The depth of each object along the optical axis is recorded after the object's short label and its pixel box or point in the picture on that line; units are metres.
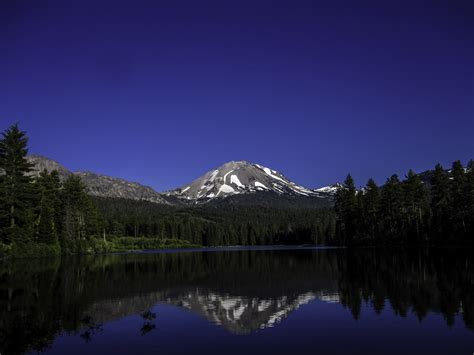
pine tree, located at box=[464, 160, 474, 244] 79.62
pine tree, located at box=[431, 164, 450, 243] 87.94
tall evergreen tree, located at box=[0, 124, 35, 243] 68.62
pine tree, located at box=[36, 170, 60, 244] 78.75
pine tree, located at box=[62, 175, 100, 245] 98.44
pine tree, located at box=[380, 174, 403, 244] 104.56
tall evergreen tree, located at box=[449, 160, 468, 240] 82.50
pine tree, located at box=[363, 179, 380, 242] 113.42
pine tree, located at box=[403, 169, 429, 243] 100.94
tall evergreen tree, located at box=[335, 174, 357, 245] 123.88
